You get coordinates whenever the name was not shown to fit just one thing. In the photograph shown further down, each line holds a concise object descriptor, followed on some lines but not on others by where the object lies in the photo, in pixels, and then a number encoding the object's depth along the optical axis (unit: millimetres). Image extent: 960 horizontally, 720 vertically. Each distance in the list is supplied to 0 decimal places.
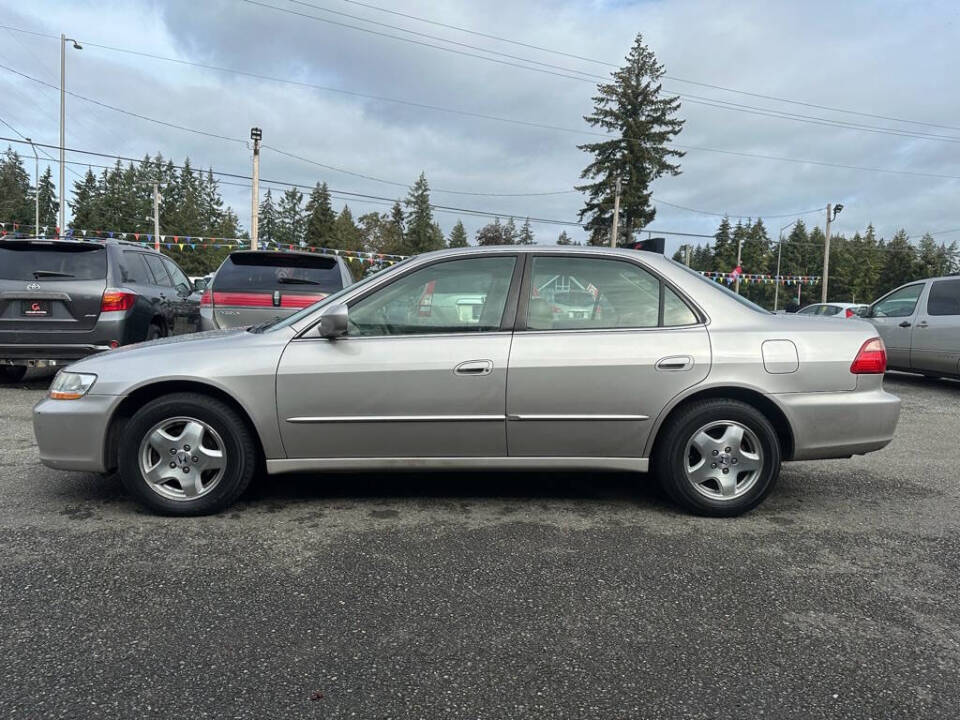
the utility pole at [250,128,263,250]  22750
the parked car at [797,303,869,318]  15031
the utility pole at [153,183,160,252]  34638
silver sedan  3482
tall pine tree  44719
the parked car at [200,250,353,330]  6961
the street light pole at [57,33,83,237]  26906
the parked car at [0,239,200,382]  6918
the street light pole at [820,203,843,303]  34000
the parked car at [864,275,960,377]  8875
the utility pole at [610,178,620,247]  37312
